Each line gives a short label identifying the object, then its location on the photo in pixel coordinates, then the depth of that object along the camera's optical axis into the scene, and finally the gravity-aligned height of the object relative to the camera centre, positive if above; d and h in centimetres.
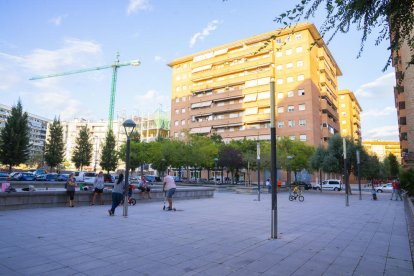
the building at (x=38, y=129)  13500 +1876
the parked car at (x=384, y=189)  4042 -196
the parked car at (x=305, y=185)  4238 -169
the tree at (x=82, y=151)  6166 +388
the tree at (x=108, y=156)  6547 +312
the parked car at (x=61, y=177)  3796 -105
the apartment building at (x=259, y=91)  5856 +1815
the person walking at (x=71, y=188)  1247 -81
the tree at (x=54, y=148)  5291 +380
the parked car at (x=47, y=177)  3631 -104
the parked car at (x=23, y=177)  3455 -103
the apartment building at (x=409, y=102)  3645 +932
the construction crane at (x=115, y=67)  11124 +3915
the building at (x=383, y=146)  16690 +1640
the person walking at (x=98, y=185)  1368 -72
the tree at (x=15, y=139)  3916 +394
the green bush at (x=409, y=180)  2272 -43
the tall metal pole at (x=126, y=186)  1059 -60
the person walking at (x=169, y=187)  1270 -70
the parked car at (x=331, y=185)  4209 -164
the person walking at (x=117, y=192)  1074 -83
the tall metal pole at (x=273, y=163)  720 +26
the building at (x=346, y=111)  9349 +2019
